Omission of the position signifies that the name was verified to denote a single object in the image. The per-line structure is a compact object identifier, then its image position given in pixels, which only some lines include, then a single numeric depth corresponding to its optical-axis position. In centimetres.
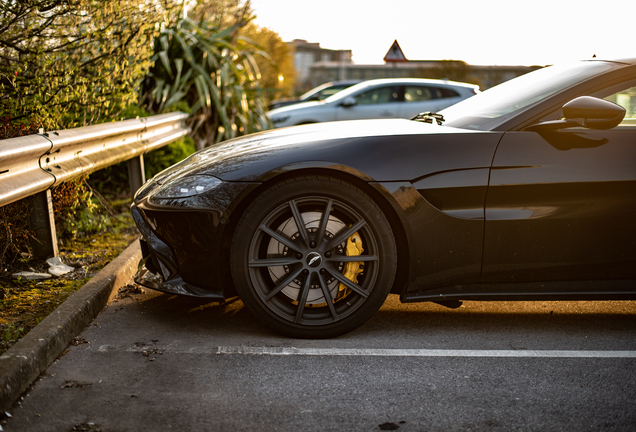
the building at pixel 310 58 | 8803
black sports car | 289
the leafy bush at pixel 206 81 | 848
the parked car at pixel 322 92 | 1869
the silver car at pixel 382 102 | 1298
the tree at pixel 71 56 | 383
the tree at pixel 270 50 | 2499
